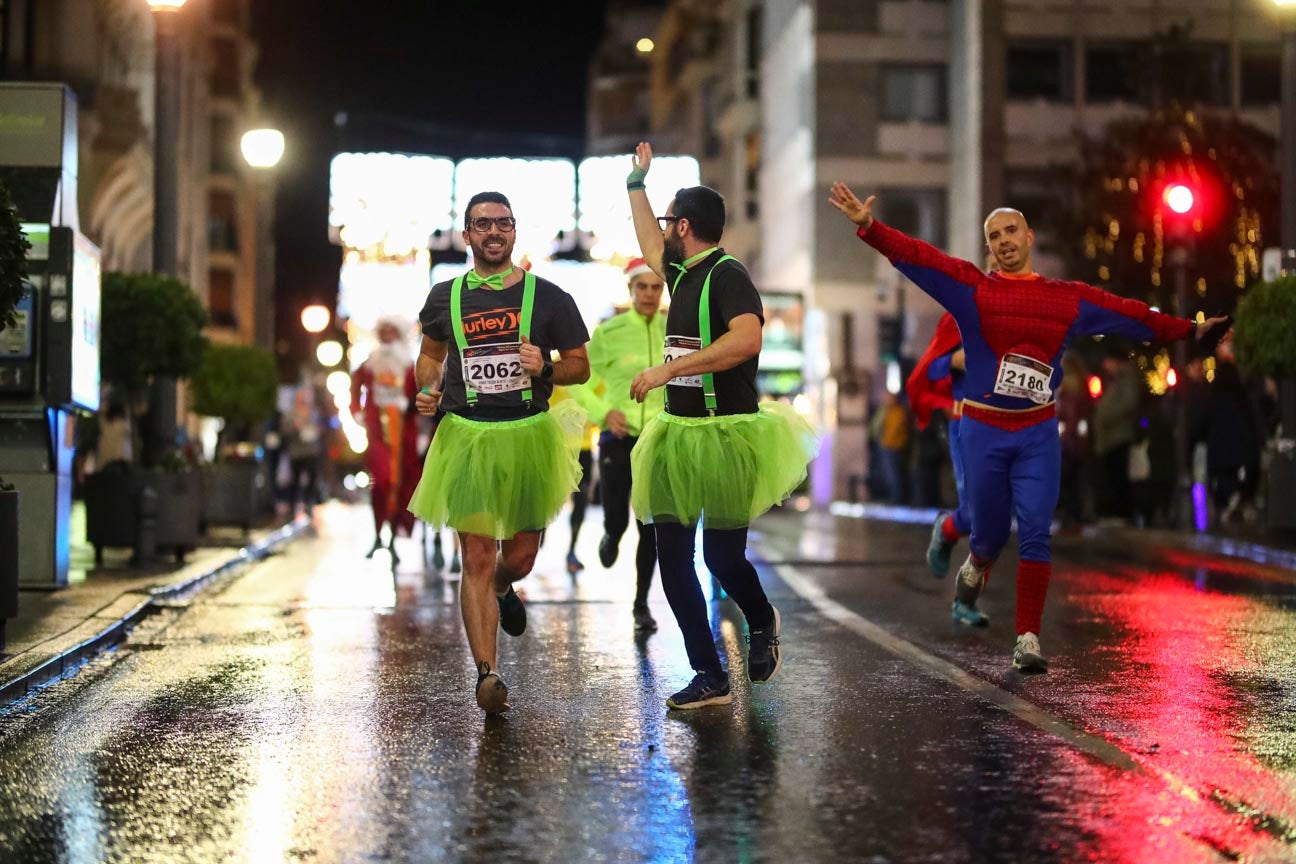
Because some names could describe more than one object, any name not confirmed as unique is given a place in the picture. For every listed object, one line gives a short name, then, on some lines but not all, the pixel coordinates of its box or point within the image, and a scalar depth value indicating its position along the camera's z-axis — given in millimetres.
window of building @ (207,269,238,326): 87188
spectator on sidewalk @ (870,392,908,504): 35719
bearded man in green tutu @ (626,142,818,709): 8453
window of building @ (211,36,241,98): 78688
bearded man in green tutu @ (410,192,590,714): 8625
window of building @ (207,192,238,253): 84812
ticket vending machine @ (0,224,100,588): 14148
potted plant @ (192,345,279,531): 26656
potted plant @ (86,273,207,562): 17125
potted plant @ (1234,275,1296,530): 18672
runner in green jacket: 12898
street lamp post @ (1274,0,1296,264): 20641
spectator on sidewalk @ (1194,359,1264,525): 22859
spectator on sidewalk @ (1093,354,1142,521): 23406
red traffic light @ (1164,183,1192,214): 23906
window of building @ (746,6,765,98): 69375
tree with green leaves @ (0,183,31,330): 10461
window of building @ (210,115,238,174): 81250
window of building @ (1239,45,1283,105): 55062
